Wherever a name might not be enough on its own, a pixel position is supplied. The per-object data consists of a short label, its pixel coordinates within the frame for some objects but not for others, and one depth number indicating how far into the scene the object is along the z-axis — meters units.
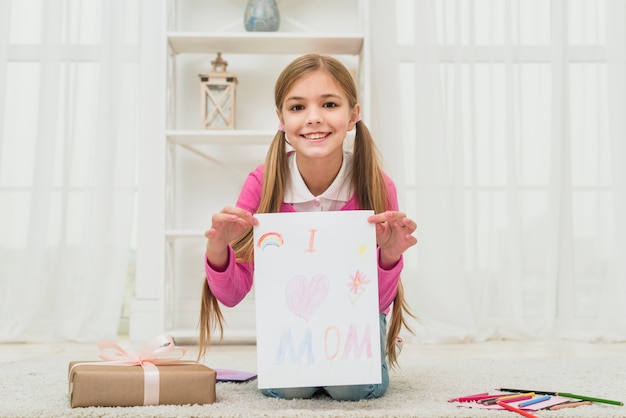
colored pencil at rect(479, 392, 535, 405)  1.24
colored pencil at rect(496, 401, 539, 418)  1.12
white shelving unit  2.46
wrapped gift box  1.20
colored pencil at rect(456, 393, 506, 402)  1.27
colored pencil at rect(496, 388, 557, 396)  1.32
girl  1.31
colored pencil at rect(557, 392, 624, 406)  1.25
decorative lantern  2.51
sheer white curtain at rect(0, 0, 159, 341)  2.51
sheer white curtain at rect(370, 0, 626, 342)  2.54
